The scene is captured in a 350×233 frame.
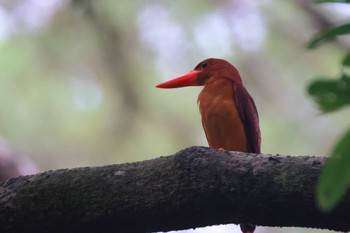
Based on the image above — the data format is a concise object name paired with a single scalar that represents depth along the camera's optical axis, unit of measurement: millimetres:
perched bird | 6882
